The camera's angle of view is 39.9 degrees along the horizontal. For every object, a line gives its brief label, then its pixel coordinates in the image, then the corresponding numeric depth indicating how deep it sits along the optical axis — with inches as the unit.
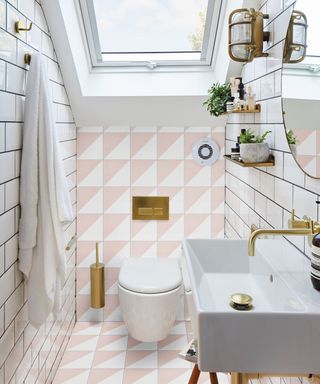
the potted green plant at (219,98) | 97.0
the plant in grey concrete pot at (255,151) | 76.5
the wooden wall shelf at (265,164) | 75.5
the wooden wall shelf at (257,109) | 85.4
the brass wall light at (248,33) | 78.2
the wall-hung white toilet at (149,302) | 100.4
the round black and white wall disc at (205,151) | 123.4
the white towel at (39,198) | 73.1
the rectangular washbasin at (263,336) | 41.0
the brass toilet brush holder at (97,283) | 123.3
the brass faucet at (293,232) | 49.6
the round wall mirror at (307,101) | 56.1
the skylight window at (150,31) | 104.2
